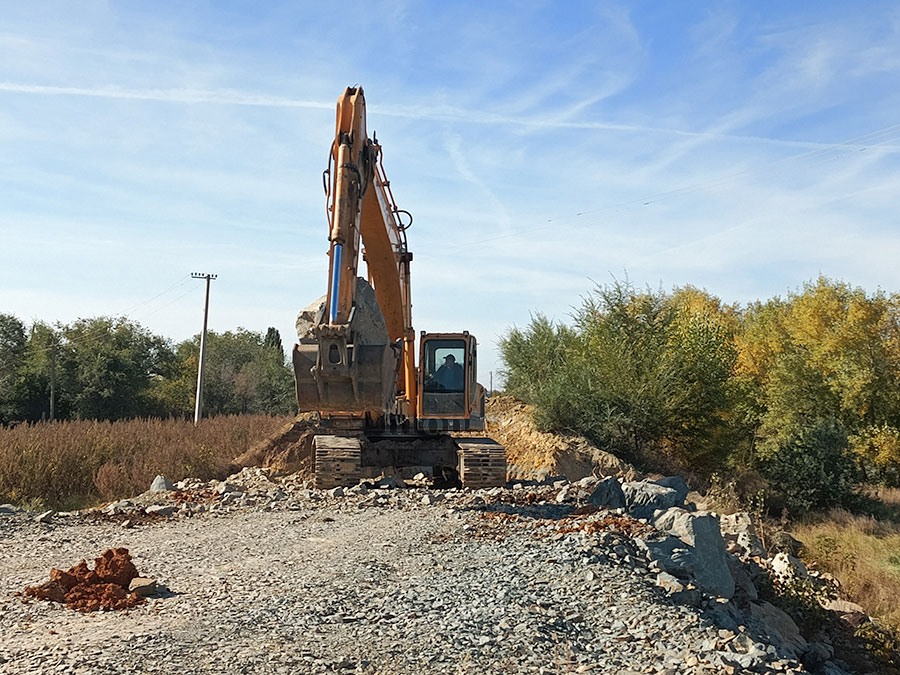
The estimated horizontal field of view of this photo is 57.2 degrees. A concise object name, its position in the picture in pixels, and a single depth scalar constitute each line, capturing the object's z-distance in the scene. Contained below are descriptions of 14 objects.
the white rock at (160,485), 14.38
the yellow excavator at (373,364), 10.38
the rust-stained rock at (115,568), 7.19
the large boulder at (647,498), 11.70
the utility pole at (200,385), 37.31
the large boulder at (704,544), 9.11
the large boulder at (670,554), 8.71
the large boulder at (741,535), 12.84
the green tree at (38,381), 39.94
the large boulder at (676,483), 14.38
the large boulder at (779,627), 8.79
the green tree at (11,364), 38.84
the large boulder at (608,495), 11.77
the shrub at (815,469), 23.17
